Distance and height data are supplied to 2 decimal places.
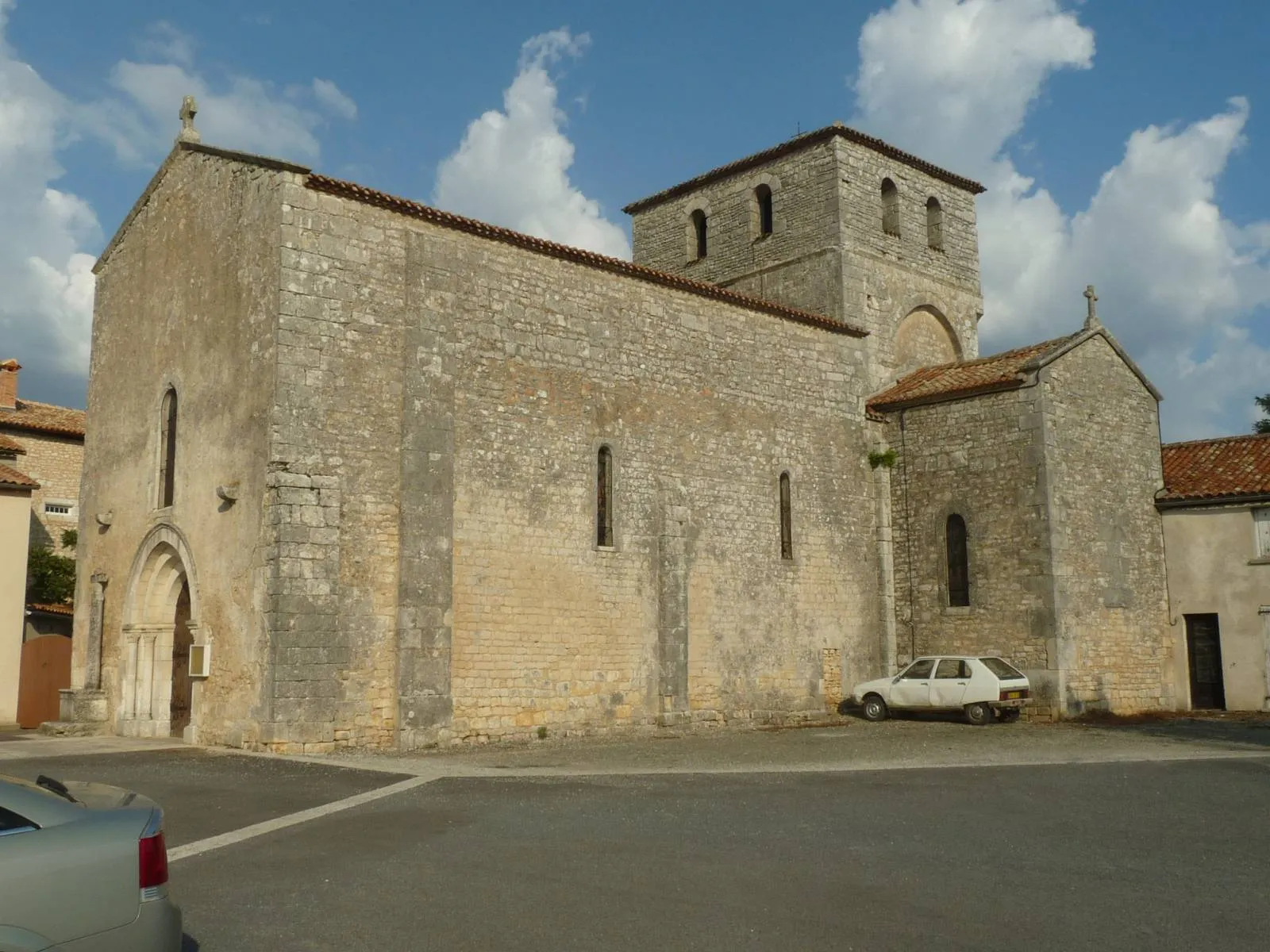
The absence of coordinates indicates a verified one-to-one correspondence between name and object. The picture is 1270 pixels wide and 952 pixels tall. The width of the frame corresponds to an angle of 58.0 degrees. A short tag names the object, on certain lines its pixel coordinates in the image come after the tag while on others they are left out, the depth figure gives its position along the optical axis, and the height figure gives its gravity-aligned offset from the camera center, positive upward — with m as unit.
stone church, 15.34 +2.46
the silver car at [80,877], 4.21 -0.90
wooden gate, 20.83 -0.71
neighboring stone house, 27.31 +4.34
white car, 19.22 -1.02
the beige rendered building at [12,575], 21.47 +1.20
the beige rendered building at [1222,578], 21.44 +0.89
